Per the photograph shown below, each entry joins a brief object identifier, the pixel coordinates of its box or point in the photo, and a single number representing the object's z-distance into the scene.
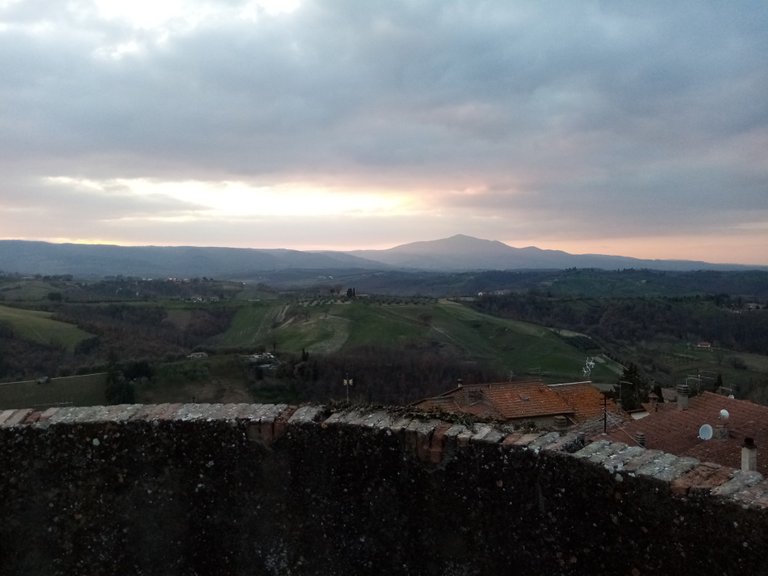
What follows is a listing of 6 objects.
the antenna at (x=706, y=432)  11.87
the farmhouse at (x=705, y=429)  11.77
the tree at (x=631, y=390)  27.13
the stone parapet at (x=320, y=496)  3.63
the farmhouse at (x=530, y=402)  21.72
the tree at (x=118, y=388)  39.34
